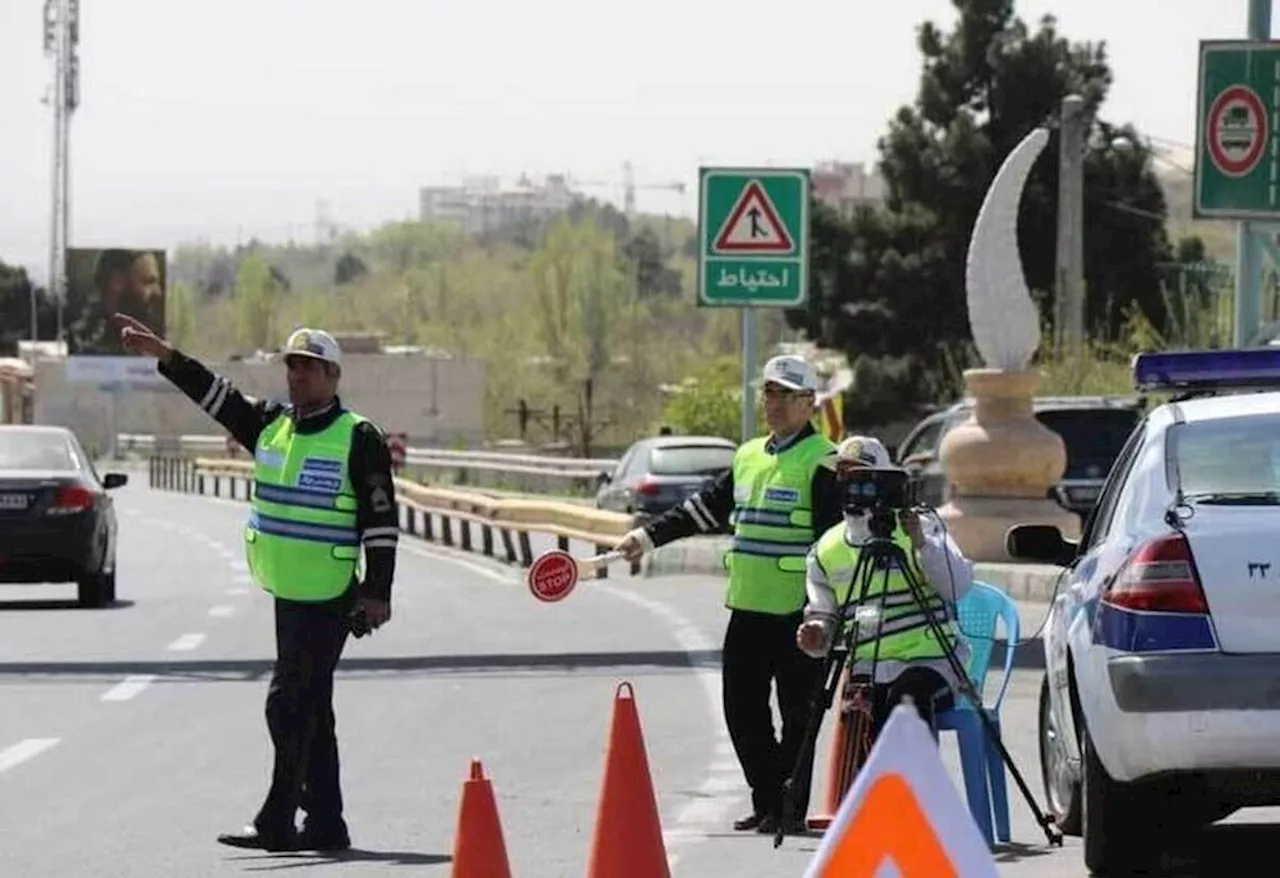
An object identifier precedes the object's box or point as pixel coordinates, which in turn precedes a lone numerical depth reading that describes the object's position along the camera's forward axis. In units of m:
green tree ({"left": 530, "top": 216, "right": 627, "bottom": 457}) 167.00
